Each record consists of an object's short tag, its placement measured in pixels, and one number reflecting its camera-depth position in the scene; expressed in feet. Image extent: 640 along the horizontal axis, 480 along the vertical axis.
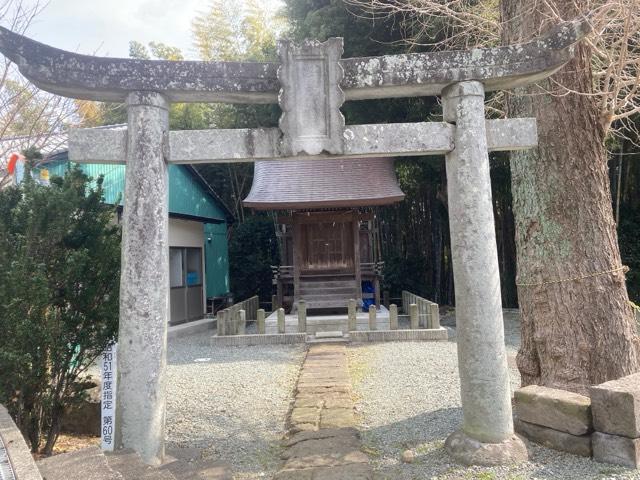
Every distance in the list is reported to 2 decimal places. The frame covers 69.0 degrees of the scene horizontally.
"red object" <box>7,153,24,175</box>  20.39
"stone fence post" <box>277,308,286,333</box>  31.91
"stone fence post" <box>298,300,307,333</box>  32.20
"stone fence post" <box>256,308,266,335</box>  31.50
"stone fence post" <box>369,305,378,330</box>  31.40
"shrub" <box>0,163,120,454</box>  11.82
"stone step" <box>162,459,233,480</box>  11.03
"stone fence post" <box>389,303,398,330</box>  31.32
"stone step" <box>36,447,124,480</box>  8.21
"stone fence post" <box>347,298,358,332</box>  31.42
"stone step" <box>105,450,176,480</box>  8.99
